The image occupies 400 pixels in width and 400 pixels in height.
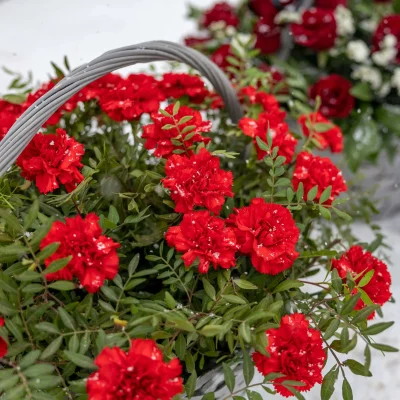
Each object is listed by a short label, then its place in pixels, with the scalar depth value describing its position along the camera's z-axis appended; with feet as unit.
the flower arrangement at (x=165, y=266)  1.40
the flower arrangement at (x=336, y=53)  3.42
